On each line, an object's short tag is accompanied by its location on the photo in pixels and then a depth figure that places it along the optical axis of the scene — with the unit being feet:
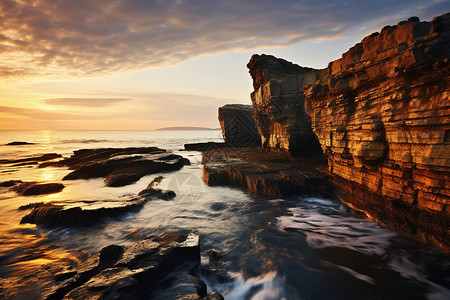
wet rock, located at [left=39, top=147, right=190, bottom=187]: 43.48
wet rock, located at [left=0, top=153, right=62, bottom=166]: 73.19
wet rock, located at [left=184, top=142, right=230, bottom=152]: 100.82
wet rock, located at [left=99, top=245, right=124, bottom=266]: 14.44
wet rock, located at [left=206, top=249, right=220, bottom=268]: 16.83
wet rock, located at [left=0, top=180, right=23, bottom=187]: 41.30
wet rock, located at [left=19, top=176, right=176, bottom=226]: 23.54
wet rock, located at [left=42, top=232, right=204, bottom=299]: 10.87
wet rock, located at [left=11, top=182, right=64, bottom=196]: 35.50
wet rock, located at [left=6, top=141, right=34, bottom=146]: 174.13
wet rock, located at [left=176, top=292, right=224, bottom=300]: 11.17
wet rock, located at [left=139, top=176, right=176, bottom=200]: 33.39
